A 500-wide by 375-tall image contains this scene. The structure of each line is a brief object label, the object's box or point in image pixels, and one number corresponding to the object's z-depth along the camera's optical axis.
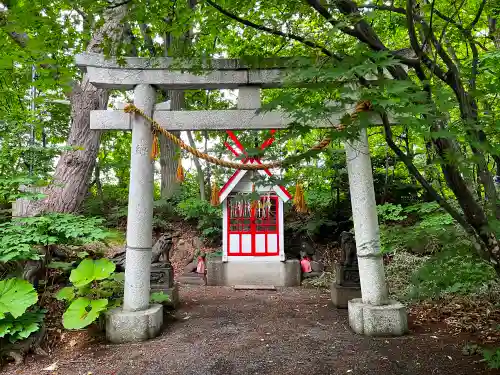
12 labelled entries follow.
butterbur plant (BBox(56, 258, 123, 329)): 3.74
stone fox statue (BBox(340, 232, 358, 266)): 5.41
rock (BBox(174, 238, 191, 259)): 9.98
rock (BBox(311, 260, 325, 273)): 8.47
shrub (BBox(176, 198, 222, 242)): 9.77
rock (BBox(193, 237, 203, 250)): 10.02
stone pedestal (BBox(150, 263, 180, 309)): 5.25
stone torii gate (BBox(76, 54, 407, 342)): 3.93
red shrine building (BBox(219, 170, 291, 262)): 8.38
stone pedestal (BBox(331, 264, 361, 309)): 5.31
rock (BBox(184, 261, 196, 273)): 8.89
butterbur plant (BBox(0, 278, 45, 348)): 3.48
